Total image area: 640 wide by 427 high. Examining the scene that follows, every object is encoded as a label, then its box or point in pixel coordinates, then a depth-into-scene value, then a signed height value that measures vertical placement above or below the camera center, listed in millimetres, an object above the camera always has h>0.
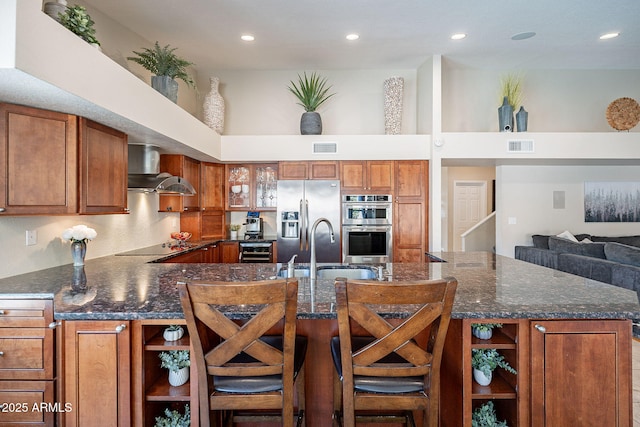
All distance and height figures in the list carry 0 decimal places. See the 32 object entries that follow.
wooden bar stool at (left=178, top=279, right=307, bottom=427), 1169 -499
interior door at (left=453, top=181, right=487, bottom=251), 7863 +249
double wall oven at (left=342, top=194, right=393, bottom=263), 4410 -192
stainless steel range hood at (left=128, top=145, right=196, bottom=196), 3254 +404
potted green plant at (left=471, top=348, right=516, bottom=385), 1532 -692
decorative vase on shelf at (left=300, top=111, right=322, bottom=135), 4480 +1236
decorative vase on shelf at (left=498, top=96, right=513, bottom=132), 4379 +1304
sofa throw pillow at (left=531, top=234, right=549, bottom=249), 4917 -405
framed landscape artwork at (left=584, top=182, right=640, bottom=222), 5426 +187
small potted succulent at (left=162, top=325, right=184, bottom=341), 1510 -544
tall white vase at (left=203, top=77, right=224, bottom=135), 4426 +1423
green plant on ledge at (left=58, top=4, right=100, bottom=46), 1914 +1134
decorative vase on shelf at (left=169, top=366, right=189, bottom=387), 1549 -761
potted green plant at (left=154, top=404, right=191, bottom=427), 1541 -961
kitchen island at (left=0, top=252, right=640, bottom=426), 1424 -446
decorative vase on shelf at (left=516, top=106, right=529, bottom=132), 4352 +1253
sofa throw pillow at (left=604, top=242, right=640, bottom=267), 3514 -432
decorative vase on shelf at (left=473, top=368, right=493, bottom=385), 1532 -756
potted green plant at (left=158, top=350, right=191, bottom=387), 1533 -693
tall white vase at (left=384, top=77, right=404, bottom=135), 4539 +1521
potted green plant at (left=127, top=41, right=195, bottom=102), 3000 +1326
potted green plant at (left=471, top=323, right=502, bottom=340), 1532 -538
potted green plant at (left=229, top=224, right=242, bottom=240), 5043 -234
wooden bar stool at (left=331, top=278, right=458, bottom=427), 1148 -499
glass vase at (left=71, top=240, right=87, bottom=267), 2605 -294
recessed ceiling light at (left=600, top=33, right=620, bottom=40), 3734 +2036
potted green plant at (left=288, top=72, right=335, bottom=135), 4484 +1429
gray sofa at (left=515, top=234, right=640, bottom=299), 3486 -528
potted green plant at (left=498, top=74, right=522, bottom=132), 4387 +1509
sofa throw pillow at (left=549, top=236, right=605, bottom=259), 4156 -432
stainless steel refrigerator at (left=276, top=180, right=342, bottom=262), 4410 +21
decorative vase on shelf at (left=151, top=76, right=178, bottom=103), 3031 +1192
